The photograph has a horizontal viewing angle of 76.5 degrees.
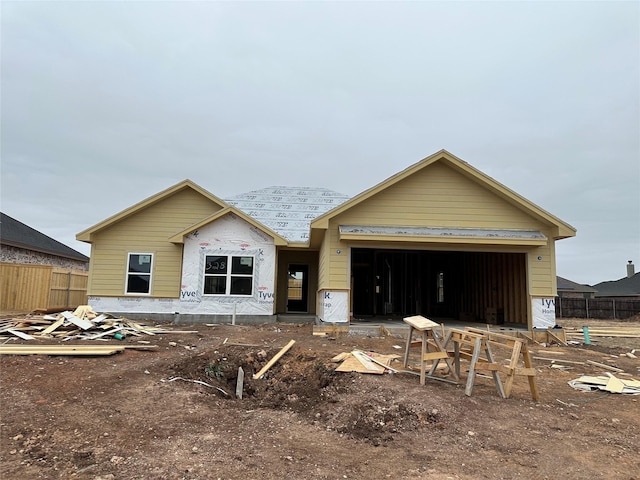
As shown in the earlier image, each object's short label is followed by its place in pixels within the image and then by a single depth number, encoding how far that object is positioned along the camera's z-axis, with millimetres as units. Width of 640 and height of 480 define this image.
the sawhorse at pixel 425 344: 6215
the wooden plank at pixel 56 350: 7906
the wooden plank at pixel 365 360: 6966
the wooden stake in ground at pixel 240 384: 6734
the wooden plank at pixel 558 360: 9031
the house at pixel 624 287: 38844
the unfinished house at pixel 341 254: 12961
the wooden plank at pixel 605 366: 8414
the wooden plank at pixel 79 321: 10914
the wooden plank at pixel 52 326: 10463
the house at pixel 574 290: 38312
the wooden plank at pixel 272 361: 7547
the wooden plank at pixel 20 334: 9776
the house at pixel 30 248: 22750
